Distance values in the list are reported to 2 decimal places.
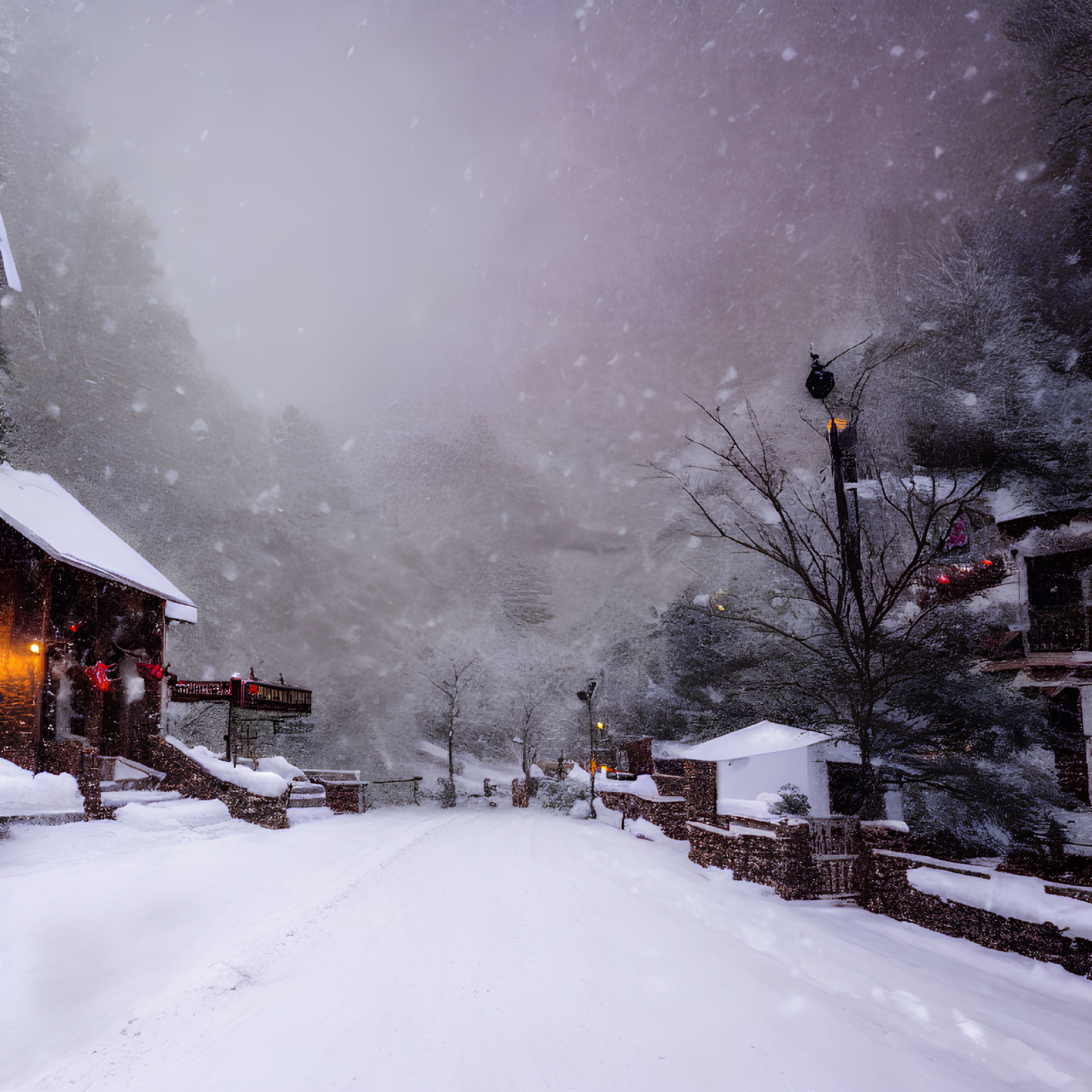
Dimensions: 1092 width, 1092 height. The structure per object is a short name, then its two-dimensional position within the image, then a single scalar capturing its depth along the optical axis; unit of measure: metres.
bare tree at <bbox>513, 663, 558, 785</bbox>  51.34
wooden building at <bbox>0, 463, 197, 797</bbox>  12.78
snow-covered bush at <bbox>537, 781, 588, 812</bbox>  26.12
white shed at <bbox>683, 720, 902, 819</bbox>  16.64
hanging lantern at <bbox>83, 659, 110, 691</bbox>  14.95
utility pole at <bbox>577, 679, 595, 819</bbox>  24.26
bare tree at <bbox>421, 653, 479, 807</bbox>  50.01
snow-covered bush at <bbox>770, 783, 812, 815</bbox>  13.58
